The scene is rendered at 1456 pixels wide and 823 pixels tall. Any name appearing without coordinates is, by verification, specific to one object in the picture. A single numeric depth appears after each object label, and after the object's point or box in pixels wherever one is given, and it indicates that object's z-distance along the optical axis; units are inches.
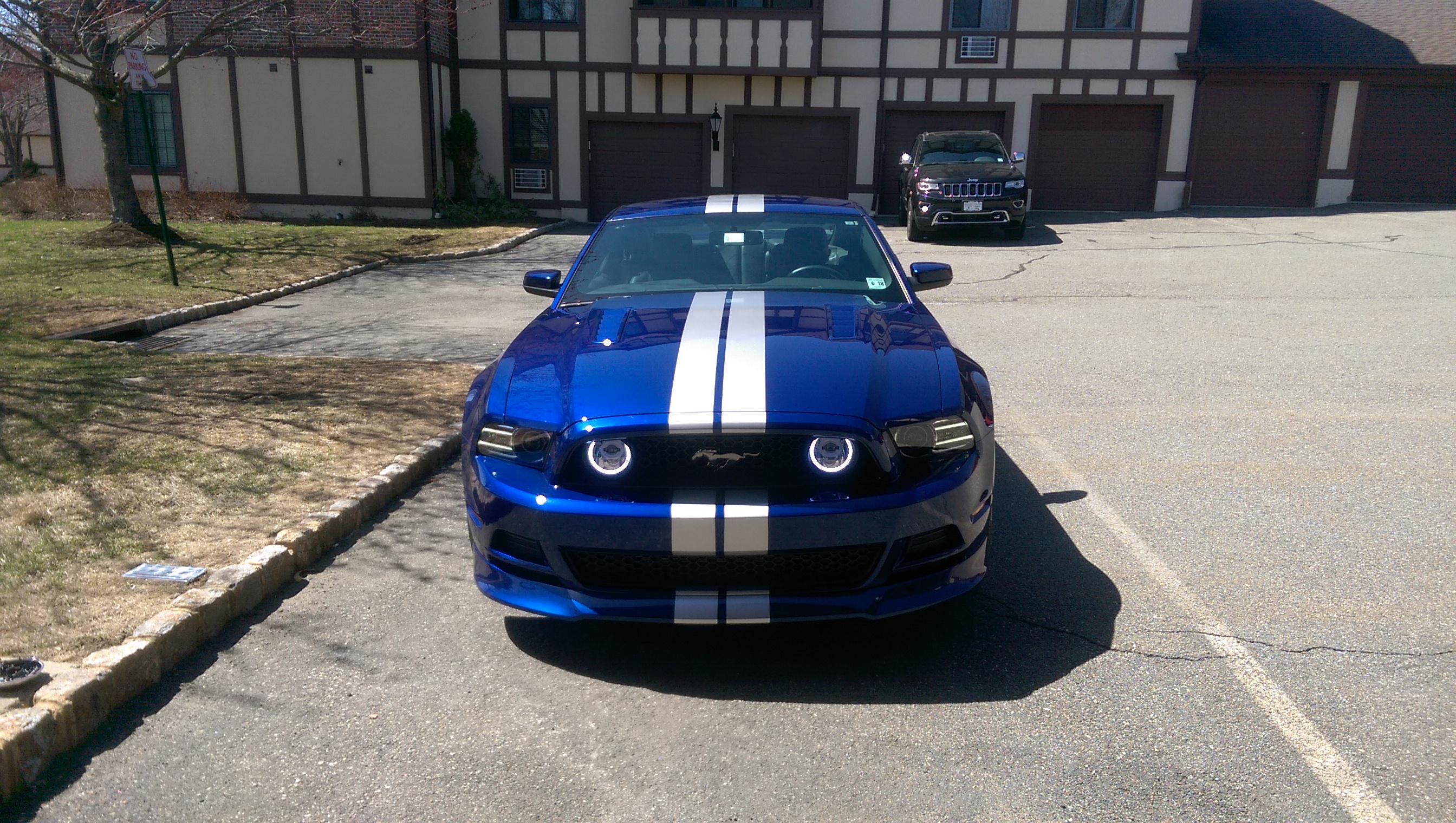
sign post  439.5
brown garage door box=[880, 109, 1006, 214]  938.1
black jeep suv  689.0
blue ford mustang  139.5
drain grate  385.7
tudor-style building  881.5
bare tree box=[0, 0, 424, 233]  521.0
